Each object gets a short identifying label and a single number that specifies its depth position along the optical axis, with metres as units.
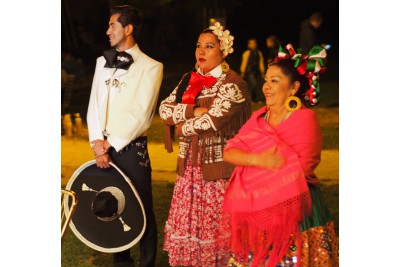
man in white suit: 5.00
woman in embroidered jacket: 4.74
